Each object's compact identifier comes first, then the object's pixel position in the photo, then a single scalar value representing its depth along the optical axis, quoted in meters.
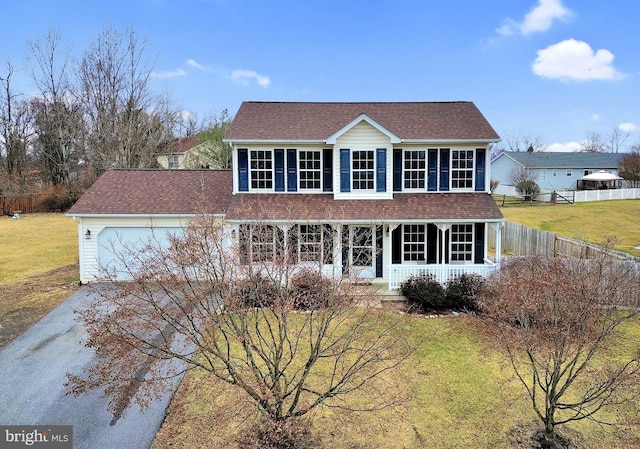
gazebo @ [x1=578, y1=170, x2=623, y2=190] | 40.02
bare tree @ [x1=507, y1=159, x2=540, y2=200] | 39.84
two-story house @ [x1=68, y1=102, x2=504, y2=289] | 15.83
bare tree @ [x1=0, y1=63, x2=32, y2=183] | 44.47
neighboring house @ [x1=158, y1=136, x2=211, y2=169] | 40.06
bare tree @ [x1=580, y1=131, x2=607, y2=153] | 78.44
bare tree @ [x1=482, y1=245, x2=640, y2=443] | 6.79
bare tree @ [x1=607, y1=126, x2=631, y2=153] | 79.25
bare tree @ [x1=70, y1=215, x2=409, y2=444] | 6.16
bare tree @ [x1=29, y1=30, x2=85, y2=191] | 38.47
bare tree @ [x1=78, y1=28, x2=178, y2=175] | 34.19
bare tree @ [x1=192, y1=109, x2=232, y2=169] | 37.09
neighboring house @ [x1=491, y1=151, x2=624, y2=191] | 47.16
